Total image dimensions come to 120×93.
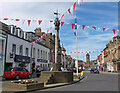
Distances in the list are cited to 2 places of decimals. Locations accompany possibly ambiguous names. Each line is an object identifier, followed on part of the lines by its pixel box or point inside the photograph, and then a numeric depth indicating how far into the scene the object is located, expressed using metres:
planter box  10.04
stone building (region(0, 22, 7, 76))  23.19
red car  18.19
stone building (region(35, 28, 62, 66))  46.93
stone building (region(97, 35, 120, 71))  50.67
